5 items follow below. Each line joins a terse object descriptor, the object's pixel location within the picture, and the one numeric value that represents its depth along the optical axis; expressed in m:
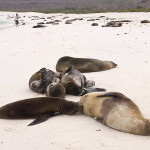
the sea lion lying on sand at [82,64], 8.09
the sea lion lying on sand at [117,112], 4.39
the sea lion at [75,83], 6.29
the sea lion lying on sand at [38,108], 5.25
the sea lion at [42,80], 6.57
